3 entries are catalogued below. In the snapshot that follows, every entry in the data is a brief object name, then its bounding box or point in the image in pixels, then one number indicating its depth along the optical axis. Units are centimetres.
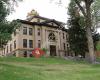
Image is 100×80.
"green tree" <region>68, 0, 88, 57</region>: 1933
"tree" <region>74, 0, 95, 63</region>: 1398
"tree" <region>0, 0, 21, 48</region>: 980
